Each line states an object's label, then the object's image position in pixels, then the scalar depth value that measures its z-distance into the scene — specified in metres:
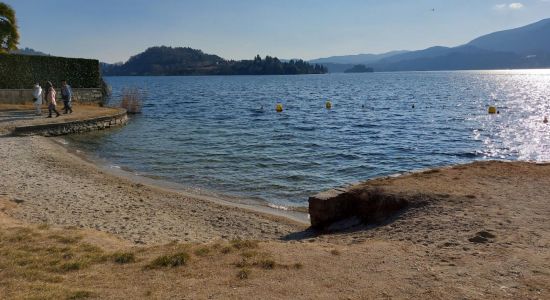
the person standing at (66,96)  25.09
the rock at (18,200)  10.23
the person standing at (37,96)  24.11
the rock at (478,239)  6.56
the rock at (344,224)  8.77
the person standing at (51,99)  23.55
